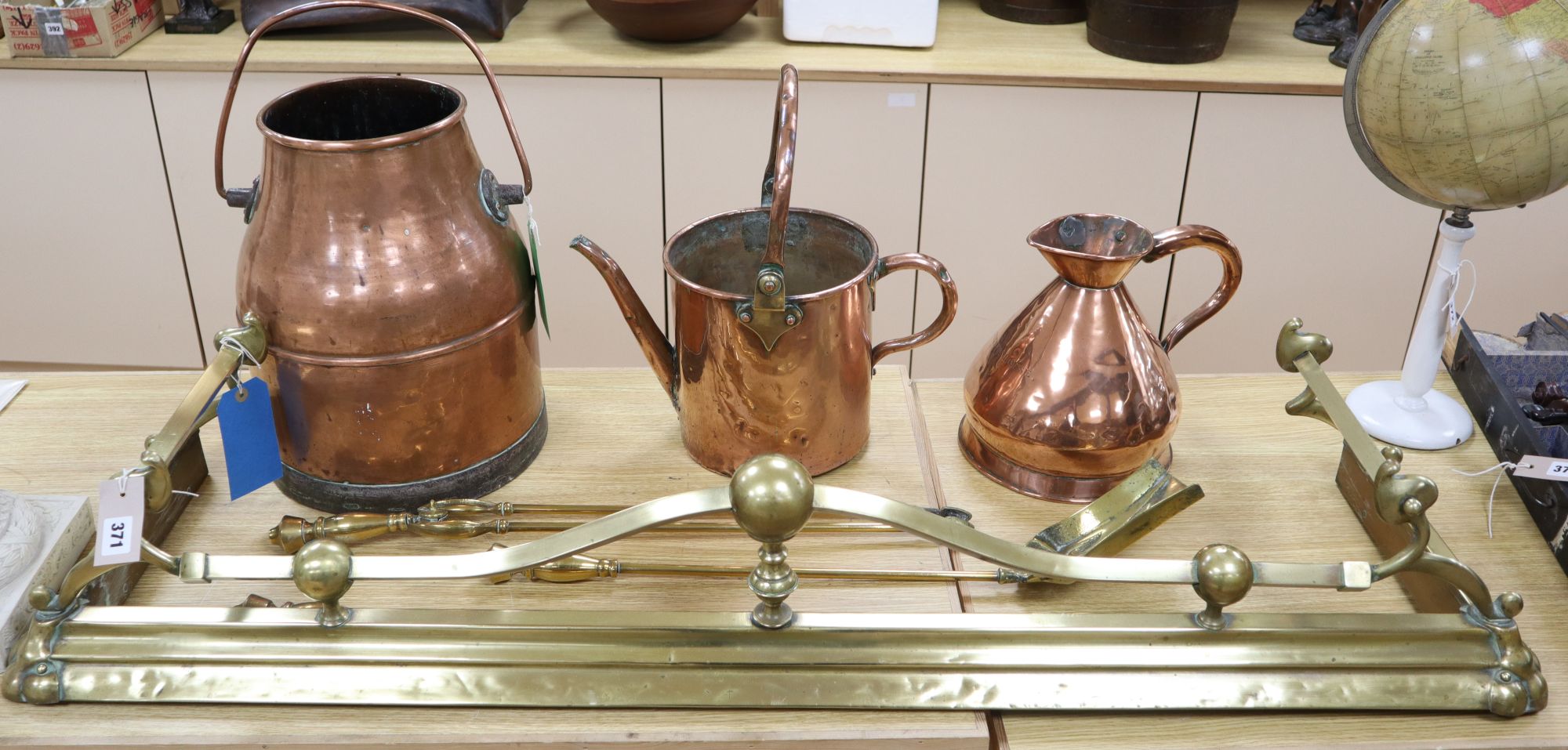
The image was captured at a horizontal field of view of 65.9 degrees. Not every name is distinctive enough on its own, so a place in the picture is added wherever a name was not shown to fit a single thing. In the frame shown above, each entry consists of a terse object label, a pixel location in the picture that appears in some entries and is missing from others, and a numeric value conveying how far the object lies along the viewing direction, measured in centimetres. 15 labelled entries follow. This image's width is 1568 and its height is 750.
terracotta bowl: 220
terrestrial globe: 101
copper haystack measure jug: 104
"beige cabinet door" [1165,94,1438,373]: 228
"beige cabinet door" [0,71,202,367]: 230
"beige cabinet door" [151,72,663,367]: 227
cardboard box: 220
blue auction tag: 97
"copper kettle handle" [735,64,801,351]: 89
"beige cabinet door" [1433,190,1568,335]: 238
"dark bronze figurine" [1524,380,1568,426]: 114
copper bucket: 94
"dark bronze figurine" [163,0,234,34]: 236
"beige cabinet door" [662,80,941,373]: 226
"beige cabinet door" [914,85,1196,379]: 226
